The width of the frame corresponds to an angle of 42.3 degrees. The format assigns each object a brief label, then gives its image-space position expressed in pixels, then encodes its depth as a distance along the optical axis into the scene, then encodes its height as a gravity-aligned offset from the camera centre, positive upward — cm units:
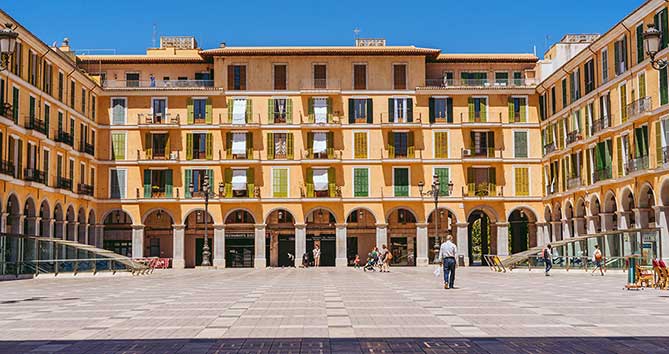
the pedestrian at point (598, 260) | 4181 -82
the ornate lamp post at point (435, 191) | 5034 +375
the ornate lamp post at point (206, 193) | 5417 +389
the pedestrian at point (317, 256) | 6378 -68
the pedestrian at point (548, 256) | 4301 -64
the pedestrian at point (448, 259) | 2697 -45
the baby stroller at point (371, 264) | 5284 -109
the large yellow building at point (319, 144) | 6369 +756
